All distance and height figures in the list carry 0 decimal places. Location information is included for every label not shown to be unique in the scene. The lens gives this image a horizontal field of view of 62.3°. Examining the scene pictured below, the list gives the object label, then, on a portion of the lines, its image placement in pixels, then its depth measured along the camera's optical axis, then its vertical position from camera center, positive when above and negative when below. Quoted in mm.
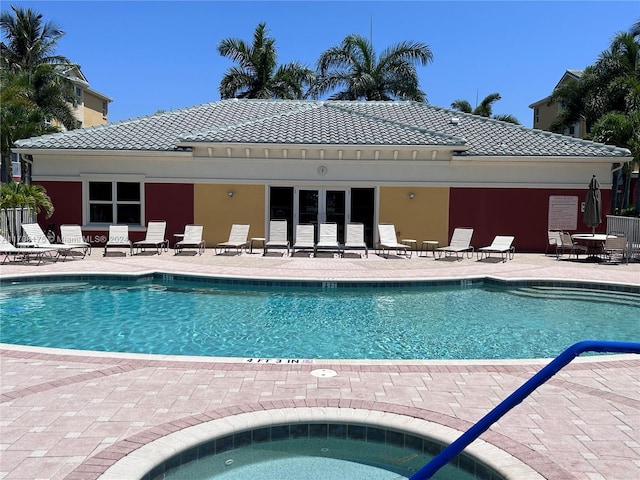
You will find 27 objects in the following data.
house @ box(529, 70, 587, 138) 41250 +9629
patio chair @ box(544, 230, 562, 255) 17609 -618
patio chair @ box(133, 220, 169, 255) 17203 -949
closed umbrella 16828 +495
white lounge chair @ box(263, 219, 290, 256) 17328 -707
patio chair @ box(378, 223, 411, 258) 17025 -801
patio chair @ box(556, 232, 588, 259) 17242 -827
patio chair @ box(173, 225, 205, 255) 17203 -939
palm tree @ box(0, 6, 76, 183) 26344 +7056
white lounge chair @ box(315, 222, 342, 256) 16984 -722
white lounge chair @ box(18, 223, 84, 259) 15281 -1041
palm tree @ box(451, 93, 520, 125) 45375 +9731
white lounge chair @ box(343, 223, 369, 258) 17438 -722
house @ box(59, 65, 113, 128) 40497 +9298
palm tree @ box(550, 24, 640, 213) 27016 +7280
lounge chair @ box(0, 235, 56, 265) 14273 -1253
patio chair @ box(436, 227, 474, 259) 16784 -822
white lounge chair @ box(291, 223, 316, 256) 17148 -816
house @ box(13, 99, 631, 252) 18547 +1044
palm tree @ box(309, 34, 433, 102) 31281 +8632
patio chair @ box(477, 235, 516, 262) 16734 -905
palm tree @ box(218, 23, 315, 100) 33438 +8885
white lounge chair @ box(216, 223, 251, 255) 17641 -815
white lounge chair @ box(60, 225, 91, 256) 16234 -935
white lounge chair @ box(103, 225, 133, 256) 17234 -987
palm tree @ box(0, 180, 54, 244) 16344 +172
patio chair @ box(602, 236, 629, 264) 16109 -858
